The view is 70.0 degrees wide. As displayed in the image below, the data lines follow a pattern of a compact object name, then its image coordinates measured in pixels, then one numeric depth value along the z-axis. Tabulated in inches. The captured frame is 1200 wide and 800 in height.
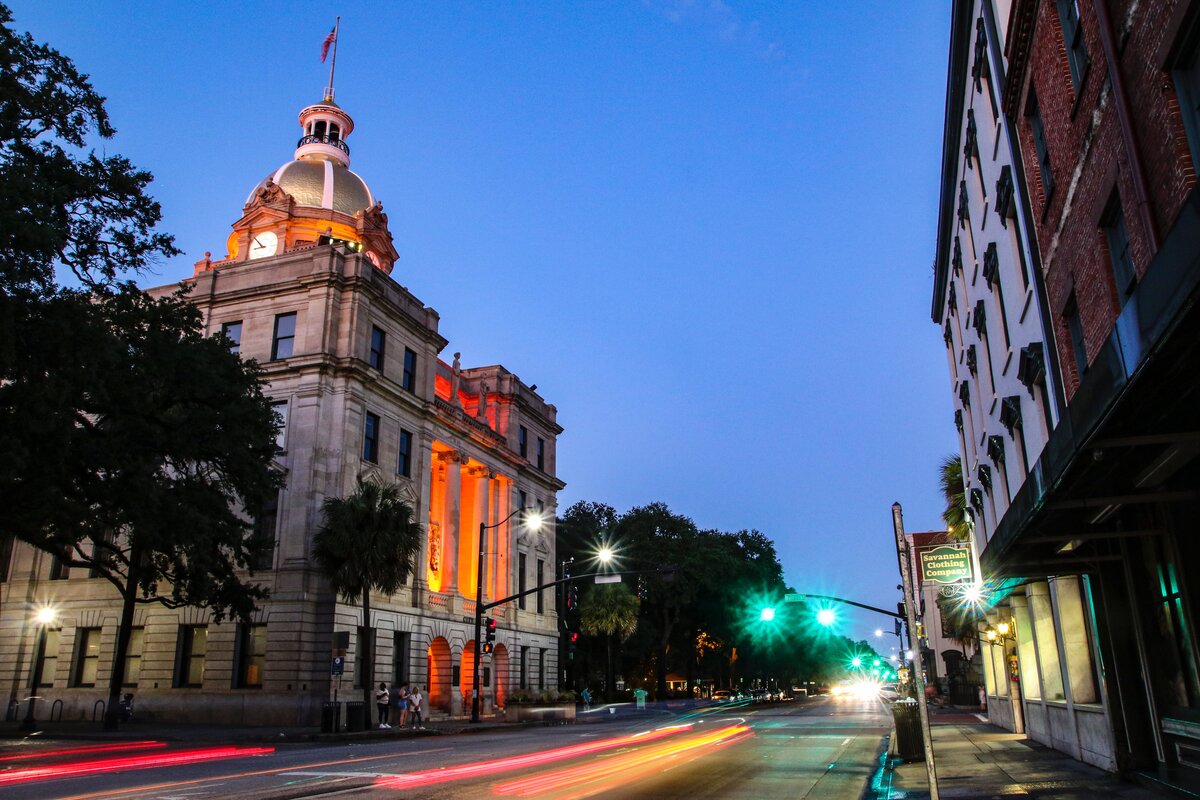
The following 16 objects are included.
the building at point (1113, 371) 279.0
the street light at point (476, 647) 1444.4
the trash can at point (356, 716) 1184.8
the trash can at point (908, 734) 770.8
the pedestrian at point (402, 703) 1380.4
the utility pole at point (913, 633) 395.9
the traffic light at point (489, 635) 1483.8
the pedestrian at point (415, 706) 1444.4
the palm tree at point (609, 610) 2411.4
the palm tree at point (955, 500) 1369.3
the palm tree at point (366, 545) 1336.1
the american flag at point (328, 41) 2524.6
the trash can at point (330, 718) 1153.4
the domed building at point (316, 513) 1428.4
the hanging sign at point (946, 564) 500.1
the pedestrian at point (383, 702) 1333.7
